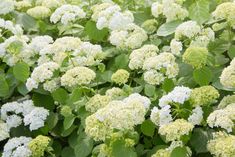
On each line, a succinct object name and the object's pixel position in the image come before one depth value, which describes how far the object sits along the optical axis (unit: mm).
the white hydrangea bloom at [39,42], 3249
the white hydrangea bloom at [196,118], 2369
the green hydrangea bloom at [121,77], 2718
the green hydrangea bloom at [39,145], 2616
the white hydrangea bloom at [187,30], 2840
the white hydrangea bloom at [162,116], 2339
